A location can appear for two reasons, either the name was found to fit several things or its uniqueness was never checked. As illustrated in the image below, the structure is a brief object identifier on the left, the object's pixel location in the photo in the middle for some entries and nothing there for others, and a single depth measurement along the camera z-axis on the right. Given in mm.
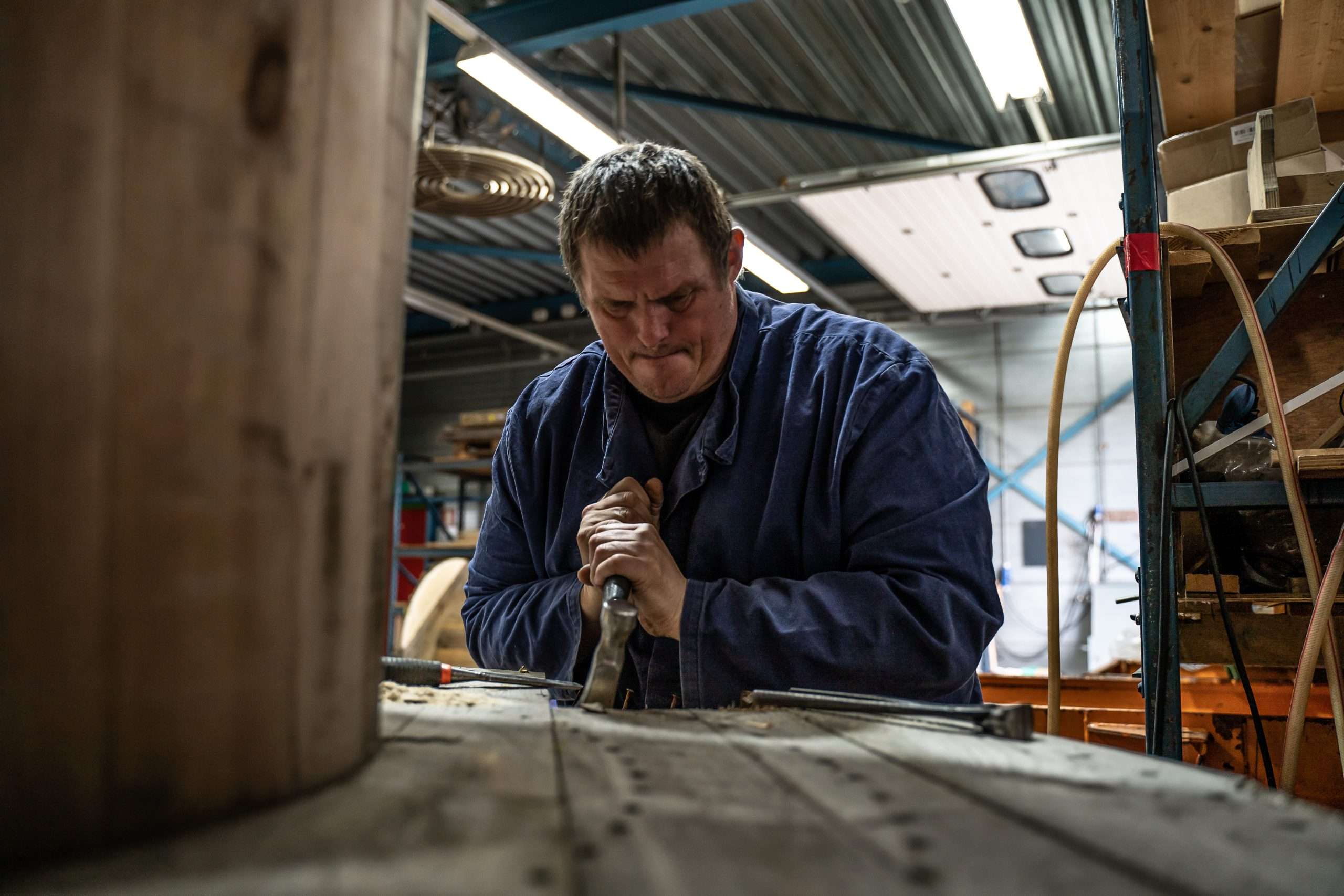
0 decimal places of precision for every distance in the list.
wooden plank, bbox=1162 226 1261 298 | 2316
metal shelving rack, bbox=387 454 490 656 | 9336
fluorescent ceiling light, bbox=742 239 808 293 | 7031
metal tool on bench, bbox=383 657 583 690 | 1204
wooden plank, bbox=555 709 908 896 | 454
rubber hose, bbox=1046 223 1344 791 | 1937
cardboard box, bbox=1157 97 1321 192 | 2531
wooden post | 513
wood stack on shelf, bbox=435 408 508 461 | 8992
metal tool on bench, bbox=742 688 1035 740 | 834
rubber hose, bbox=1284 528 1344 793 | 1927
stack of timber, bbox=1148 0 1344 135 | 2570
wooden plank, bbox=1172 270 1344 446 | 2447
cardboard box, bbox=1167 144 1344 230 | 2738
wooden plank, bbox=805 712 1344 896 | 472
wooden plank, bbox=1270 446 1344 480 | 1961
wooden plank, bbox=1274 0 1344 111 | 2512
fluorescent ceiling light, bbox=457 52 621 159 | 4340
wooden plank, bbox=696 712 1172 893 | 458
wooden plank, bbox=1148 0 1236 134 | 2588
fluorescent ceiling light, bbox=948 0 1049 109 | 4070
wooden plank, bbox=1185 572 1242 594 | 2232
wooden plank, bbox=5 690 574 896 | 453
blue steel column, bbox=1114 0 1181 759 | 2240
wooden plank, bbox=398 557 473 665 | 6336
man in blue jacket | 1493
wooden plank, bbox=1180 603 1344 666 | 2262
